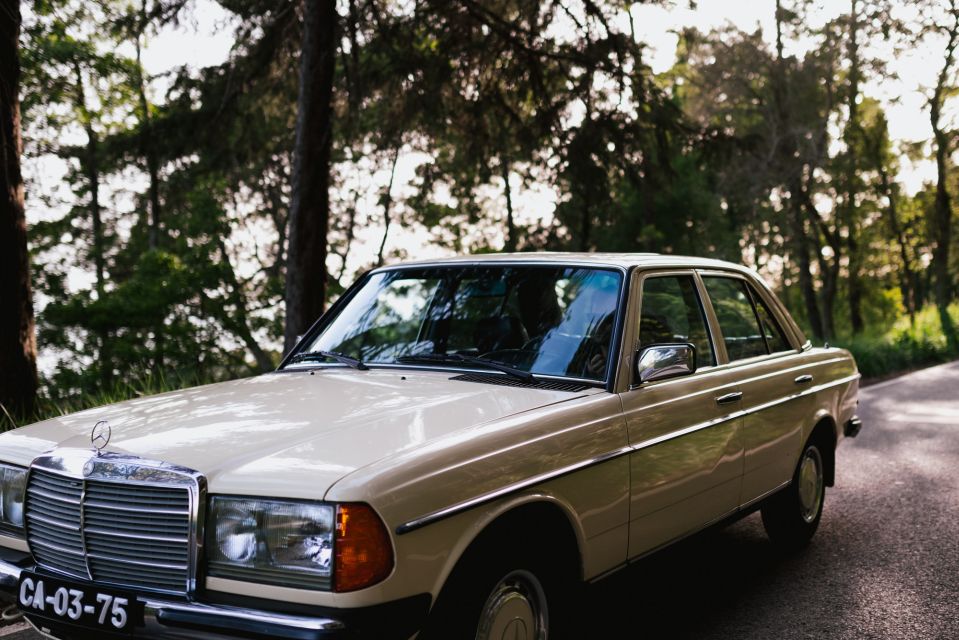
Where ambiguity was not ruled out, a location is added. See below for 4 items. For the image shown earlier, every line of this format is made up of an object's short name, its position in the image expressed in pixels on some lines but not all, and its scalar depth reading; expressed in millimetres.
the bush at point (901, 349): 18406
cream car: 2658
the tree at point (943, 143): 28250
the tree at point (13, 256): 8188
